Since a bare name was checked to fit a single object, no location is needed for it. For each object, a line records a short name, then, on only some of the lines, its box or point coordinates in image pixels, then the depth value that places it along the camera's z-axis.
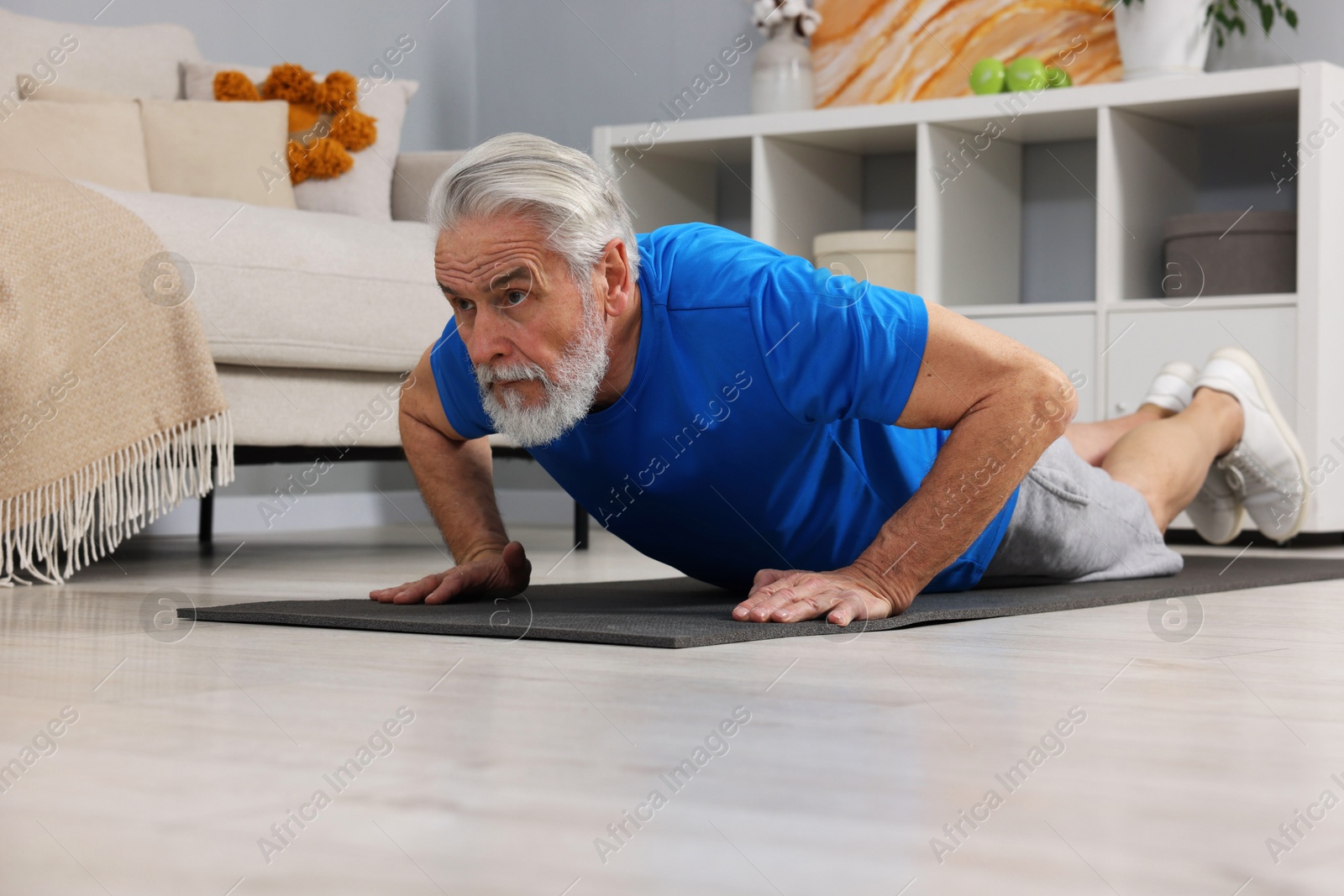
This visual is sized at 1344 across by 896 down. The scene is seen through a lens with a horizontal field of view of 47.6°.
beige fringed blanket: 1.83
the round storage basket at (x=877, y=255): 3.31
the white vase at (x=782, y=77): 3.59
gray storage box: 2.94
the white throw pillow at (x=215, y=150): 2.83
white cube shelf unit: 2.86
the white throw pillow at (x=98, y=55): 2.91
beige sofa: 2.13
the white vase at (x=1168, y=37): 3.09
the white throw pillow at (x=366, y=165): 3.06
